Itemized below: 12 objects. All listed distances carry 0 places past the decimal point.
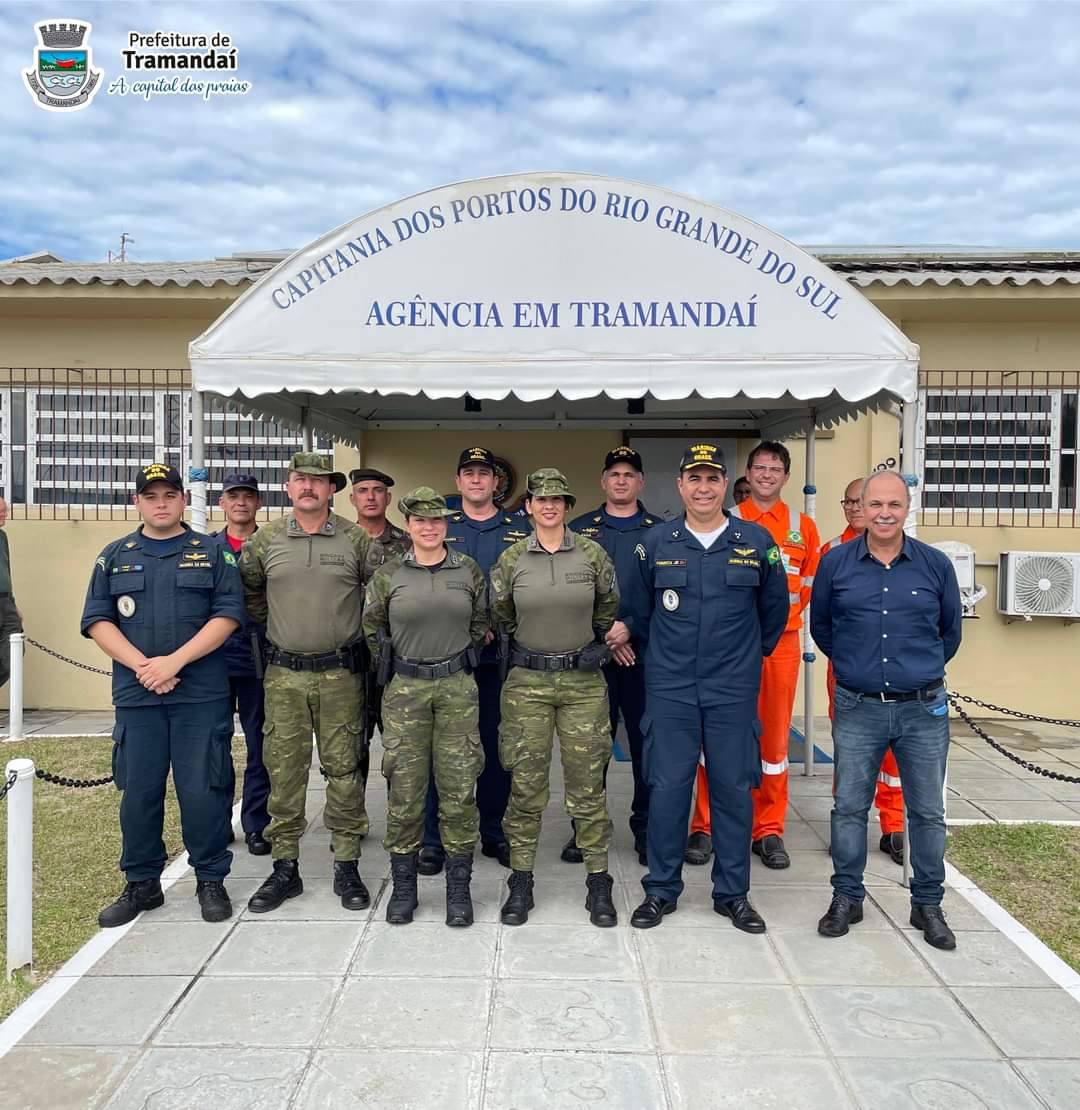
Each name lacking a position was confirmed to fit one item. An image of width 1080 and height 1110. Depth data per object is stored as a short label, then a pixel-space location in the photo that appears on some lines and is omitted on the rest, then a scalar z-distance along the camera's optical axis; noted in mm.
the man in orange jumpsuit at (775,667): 4340
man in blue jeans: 3457
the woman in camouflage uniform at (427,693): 3588
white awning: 3955
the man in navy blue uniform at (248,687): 4406
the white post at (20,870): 3145
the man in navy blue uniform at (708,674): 3607
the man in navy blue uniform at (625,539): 4434
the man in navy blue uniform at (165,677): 3562
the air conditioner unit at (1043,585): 7449
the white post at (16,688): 6750
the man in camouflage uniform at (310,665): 3736
